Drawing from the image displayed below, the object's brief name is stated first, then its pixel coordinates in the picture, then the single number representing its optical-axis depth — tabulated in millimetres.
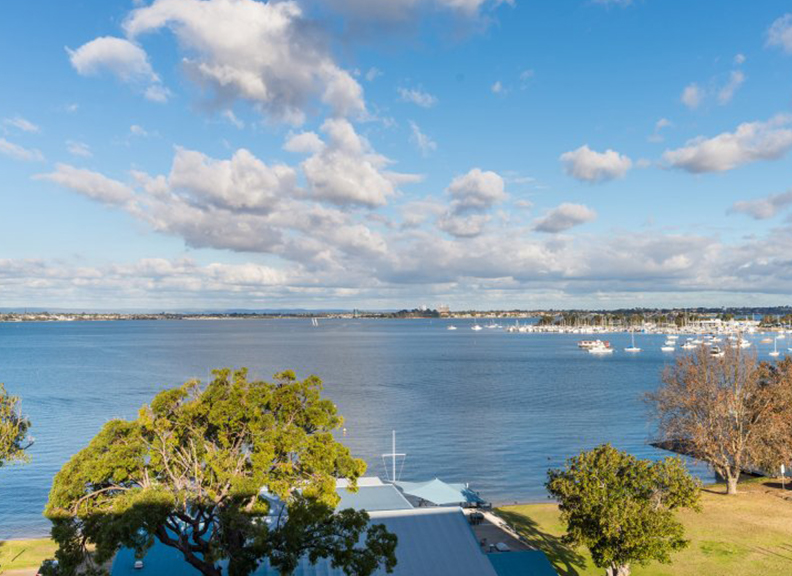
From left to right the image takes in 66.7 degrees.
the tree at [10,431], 31828
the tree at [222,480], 18344
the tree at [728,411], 40562
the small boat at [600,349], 186250
